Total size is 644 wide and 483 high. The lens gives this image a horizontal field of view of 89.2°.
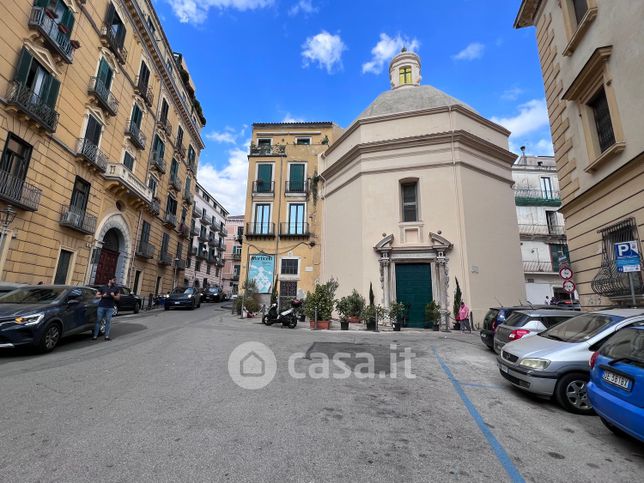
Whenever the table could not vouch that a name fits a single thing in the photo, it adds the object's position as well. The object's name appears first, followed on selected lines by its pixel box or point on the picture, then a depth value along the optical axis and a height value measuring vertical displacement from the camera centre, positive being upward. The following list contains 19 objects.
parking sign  6.92 +1.18
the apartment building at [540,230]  27.73 +6.87
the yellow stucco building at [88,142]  12.89 +7.97
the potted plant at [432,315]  14.61 -0.32
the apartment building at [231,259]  55.12 +7.45
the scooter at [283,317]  14.16 -0.57
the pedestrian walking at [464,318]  14.33 -0.42
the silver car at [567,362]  4.84 -0.78
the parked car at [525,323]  7.28 -0.31
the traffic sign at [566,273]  10.51 +1.20
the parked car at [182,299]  21.55 +0.17
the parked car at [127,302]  17.09 -0.06
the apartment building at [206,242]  38.66 +8.02
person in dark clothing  8.84 -0.18
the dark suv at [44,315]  6.60 -0.35
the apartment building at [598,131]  7.73 +4.93
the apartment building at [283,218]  23.86 +6.49
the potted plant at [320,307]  14.35 -0.08
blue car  3.29 -0.76
